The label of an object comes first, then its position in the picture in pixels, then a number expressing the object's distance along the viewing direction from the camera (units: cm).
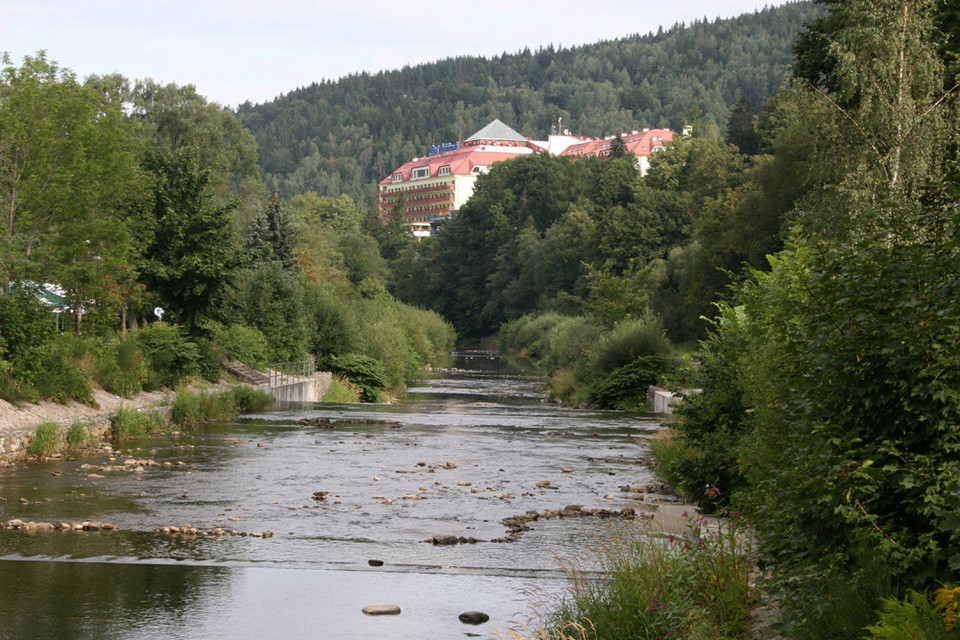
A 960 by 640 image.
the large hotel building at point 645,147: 19262
